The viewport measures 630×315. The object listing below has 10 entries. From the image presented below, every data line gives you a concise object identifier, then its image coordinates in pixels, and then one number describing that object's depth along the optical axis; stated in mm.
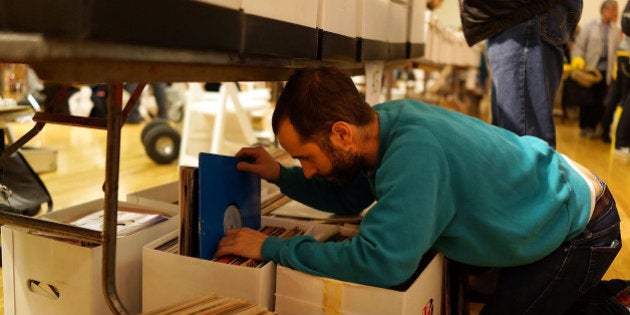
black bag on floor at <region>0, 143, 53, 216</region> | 1919
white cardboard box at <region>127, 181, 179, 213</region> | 1374
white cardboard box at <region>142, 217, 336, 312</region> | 967
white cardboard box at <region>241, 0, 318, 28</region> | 842
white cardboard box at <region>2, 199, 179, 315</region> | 1031
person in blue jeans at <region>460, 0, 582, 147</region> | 1538
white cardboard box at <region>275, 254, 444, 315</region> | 905
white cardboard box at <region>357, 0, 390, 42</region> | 1335
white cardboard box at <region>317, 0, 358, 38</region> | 1092
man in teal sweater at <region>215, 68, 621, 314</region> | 936
